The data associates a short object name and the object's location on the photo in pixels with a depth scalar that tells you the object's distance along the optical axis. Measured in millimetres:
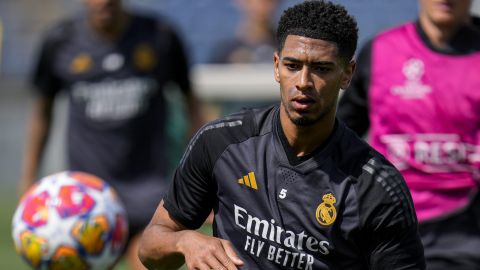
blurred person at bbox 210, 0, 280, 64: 21891
